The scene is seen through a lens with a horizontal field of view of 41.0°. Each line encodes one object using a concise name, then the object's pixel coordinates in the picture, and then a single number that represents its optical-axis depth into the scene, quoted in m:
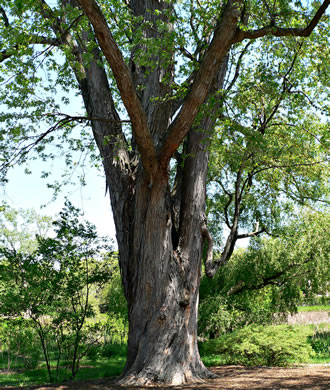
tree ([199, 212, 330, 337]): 13.34
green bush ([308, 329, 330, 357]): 13.90
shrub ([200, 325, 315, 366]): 9.40
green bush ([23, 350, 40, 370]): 12.49
